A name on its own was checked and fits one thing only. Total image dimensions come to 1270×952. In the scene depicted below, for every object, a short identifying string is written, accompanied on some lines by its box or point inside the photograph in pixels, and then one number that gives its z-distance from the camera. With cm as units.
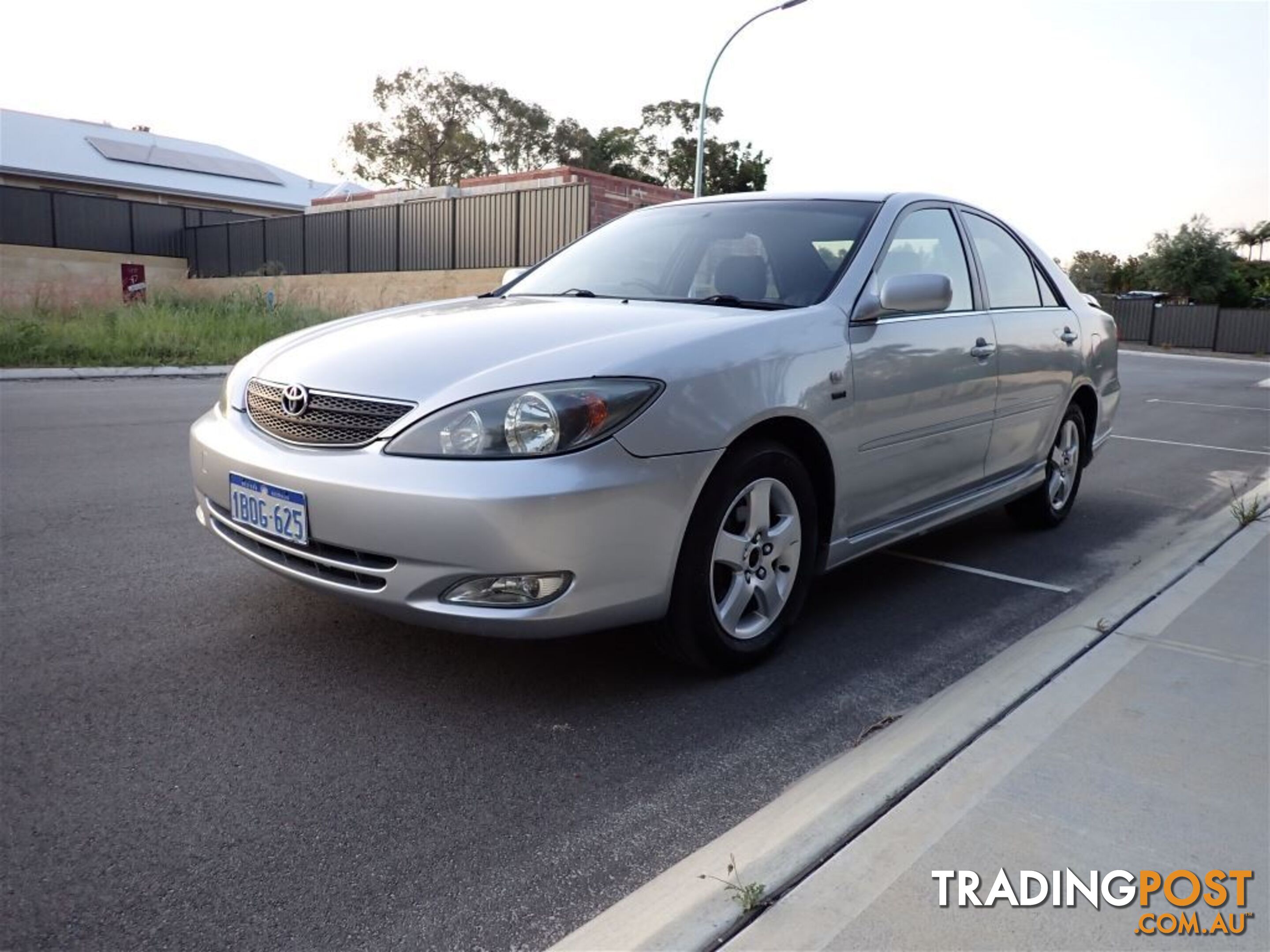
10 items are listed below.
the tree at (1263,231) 5734
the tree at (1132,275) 4850
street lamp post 1869
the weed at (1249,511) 534
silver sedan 278
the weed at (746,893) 199
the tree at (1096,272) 5491
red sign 3226
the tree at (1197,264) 4528
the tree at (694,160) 5031
